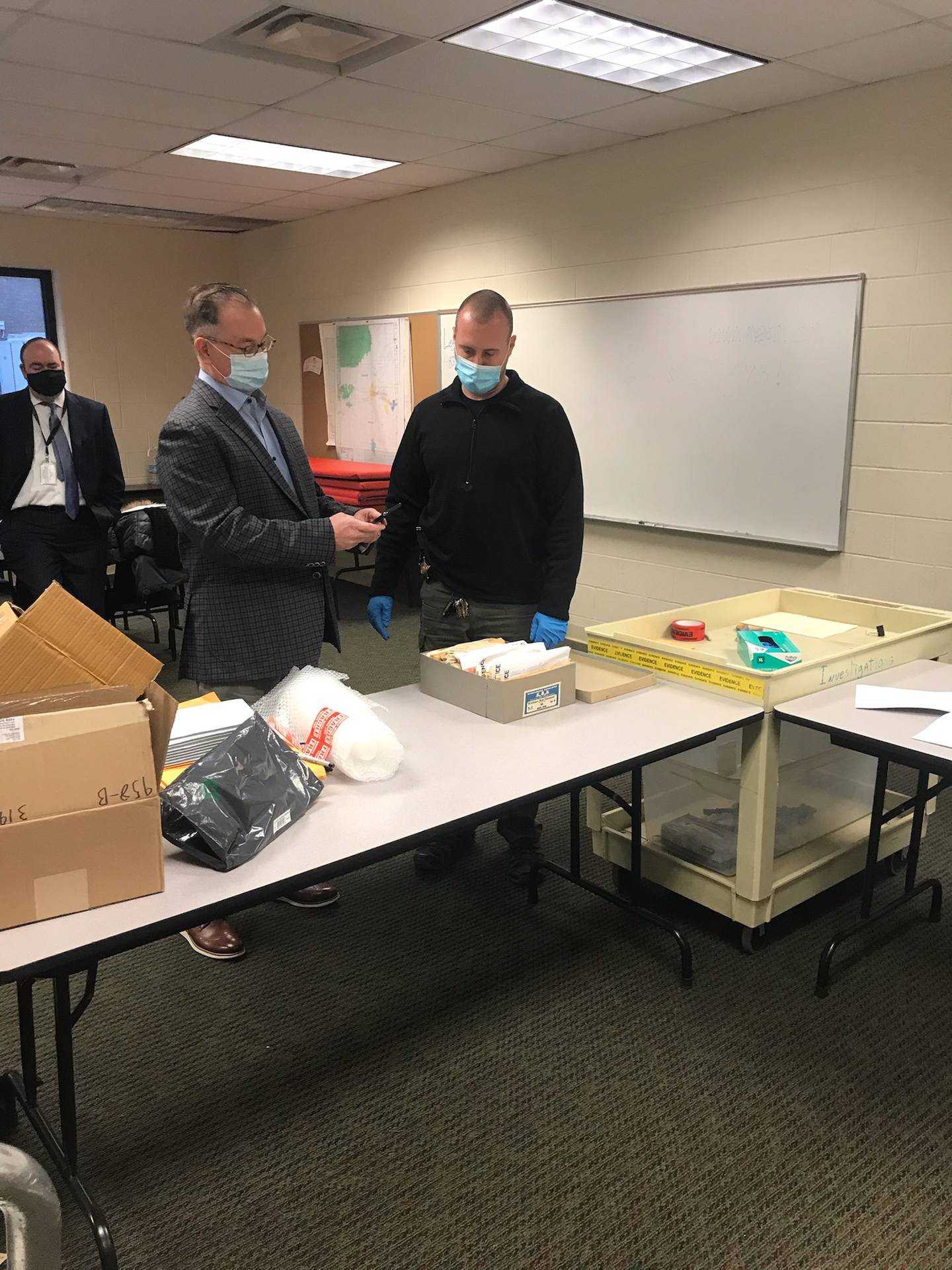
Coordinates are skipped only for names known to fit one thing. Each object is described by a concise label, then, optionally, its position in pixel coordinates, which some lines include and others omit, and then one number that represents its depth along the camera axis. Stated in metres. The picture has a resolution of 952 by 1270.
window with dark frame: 6.70
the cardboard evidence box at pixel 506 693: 2.05
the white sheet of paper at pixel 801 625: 2.77
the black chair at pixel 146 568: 4.82
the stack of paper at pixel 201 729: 1.73
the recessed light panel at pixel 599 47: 3.05
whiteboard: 3.89
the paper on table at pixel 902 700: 2.12
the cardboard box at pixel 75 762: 1.26
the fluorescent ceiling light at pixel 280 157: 4.52
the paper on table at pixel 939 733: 1.91
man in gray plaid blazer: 2.10
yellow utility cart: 2.25
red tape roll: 2.62
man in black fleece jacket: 2.52
